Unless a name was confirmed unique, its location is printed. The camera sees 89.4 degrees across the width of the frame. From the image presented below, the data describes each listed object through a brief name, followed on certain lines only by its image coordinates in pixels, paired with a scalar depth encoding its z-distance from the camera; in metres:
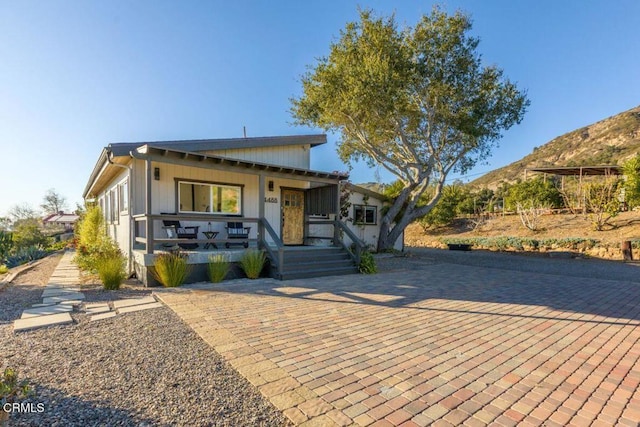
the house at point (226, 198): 7.59
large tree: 11.55
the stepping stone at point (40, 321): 4.08
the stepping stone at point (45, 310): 4.63
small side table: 8.84
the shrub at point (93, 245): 7.54
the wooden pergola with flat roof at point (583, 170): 21.02
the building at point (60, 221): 40.19
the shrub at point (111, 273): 6.35
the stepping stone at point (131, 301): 5.23
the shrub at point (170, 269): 6.61
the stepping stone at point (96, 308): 4.86
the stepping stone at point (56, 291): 5.95
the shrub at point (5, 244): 14.28
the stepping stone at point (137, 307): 4.91
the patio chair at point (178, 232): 8.58
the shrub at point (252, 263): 7.74
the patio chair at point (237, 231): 9.57
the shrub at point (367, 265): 9.08
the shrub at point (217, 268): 7.21
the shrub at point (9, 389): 1.90
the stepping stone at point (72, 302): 5.28
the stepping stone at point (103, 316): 4.52
